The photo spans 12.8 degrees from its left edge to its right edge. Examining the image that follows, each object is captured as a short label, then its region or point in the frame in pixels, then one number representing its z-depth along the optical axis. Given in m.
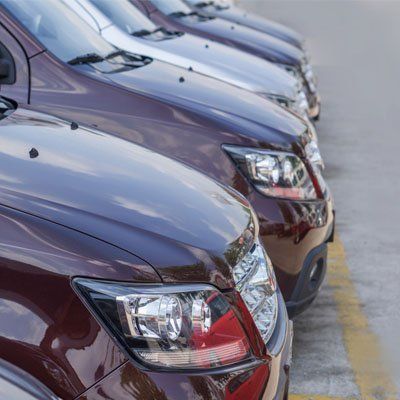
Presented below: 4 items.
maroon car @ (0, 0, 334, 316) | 8.17
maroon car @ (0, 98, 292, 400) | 4.47
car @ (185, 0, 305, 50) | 20.94
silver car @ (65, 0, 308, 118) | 12.91
